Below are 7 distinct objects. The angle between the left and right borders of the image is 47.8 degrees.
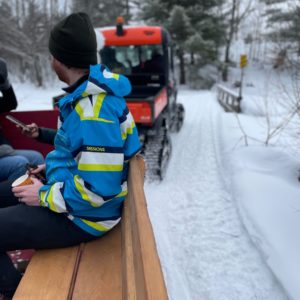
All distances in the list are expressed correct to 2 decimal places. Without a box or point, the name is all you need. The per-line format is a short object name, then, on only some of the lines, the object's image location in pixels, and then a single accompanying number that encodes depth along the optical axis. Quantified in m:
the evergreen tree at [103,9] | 29.73
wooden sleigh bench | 1.49
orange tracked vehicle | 6.15
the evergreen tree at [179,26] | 23.52
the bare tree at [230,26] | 29.81
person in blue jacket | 1.70
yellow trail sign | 13.69
